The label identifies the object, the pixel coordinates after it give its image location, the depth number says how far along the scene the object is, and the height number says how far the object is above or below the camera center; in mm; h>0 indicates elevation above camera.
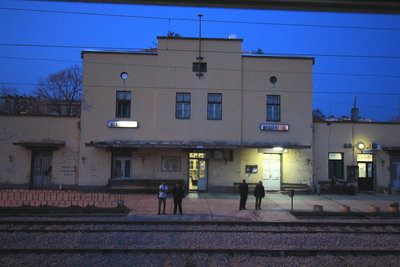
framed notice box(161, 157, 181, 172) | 19562 -619
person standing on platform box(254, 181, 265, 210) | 14445 -1759
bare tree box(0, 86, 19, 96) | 47250 +9931
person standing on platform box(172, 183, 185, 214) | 13156 -1764
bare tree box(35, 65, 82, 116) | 37906 +8318
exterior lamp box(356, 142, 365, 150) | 20653 +930
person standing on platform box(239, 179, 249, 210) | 14297 -1797
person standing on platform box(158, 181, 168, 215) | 13211 -1749
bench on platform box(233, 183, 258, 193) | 19547 -2046
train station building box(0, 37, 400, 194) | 19438 +2049
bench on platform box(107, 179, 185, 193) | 18719 -1932
